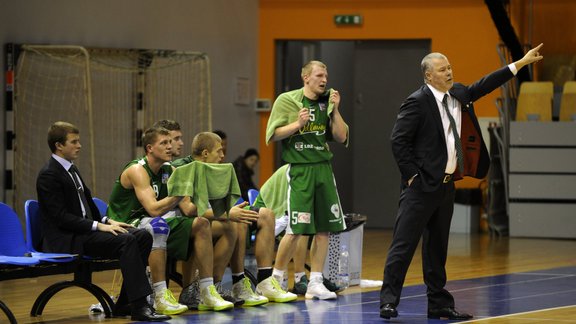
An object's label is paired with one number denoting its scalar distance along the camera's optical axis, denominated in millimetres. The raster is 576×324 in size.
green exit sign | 29437
